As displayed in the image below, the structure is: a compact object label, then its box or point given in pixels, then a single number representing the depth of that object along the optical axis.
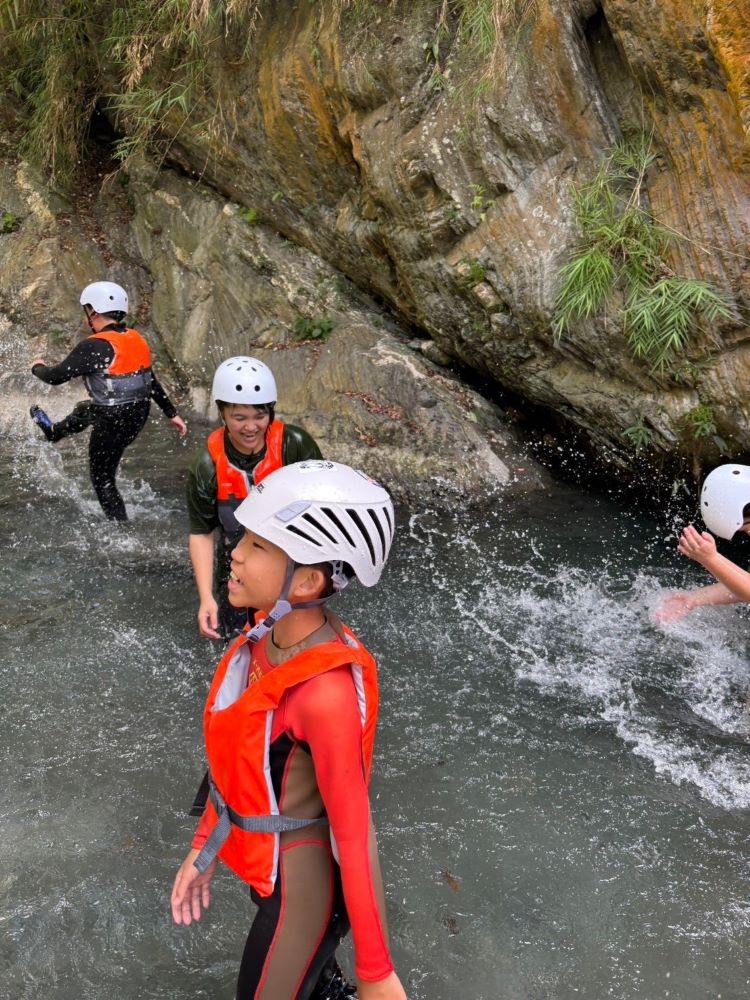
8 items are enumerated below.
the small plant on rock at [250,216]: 9.05
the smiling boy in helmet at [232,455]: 3.99
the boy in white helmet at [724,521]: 3.79
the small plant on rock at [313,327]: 8.35
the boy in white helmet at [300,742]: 1.97
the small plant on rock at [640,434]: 6.63
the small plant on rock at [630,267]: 6.08
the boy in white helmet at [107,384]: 6.05
